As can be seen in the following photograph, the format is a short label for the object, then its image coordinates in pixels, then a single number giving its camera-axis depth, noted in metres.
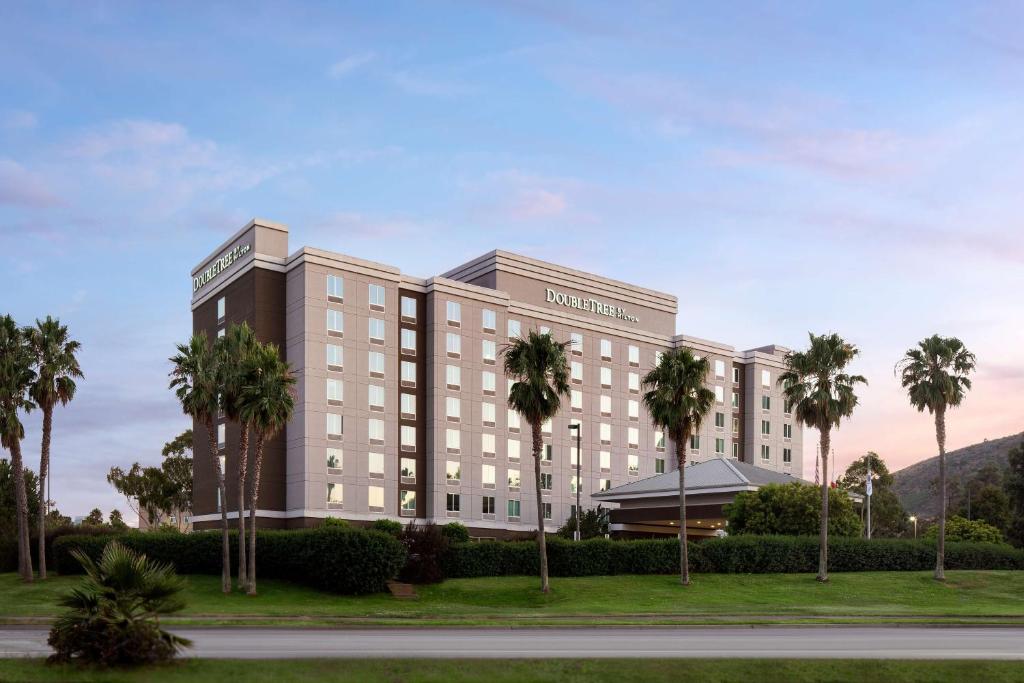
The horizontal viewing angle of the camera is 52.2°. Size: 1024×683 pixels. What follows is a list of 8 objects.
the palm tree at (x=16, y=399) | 68.06
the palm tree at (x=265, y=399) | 60.78
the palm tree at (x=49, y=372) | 70.19
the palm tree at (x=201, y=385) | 62.19
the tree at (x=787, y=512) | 82.50
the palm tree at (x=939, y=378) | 77.38
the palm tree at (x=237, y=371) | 62.16
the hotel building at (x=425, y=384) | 90.12
